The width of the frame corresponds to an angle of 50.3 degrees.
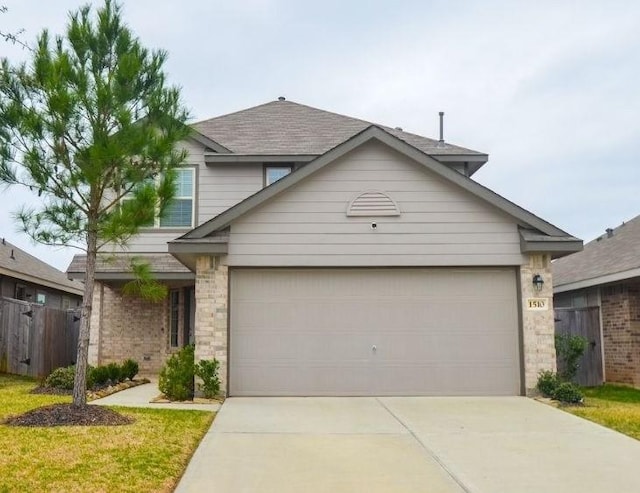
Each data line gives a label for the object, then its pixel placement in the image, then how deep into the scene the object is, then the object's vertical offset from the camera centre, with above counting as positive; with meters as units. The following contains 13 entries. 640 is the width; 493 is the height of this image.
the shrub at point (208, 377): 11.70 -0.91
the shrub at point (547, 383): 11.78 -1.02
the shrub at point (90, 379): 12.80 -1.03
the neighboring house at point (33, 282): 19.89 +1.37
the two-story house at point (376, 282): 12.25 +0.77
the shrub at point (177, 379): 11.63 -0.95
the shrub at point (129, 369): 14.27 -0.95
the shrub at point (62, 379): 12.76 -1.02
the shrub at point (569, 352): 13.41 -0.55
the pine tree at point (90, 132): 9.40 +2.71
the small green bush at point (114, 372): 13.49 -0.96
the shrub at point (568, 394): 11.34 -1.16
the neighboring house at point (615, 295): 14.51 +0.68
